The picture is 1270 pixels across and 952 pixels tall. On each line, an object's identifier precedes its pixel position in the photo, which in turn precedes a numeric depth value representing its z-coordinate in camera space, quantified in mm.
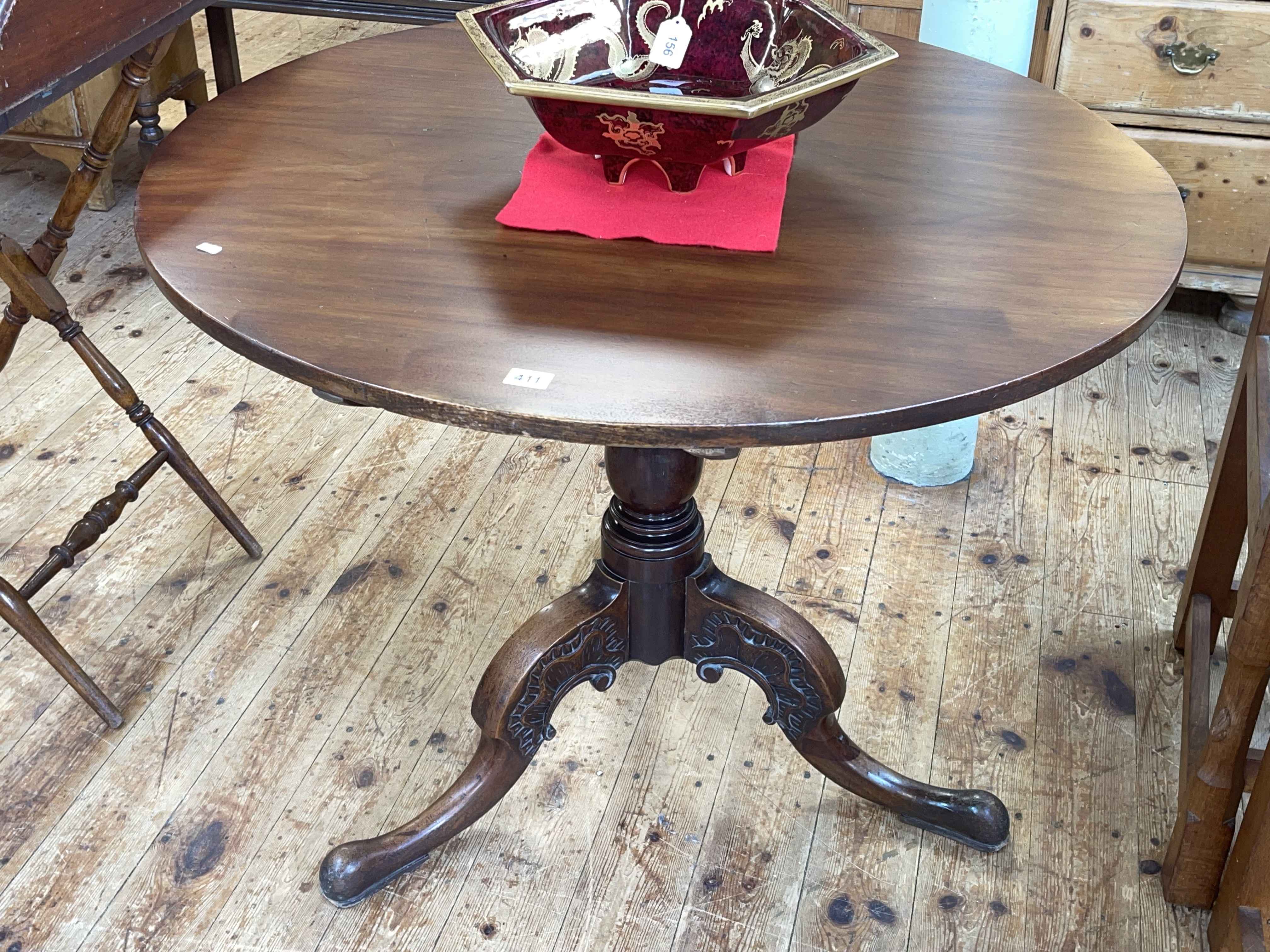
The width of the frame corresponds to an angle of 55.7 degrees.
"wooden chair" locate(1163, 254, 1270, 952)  1209
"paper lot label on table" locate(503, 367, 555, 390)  919
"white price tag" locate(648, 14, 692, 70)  1347
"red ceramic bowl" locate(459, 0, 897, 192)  1094
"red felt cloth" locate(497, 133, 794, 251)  1131
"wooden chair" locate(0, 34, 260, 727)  1529
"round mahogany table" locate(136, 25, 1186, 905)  930
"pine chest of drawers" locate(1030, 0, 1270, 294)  2197
